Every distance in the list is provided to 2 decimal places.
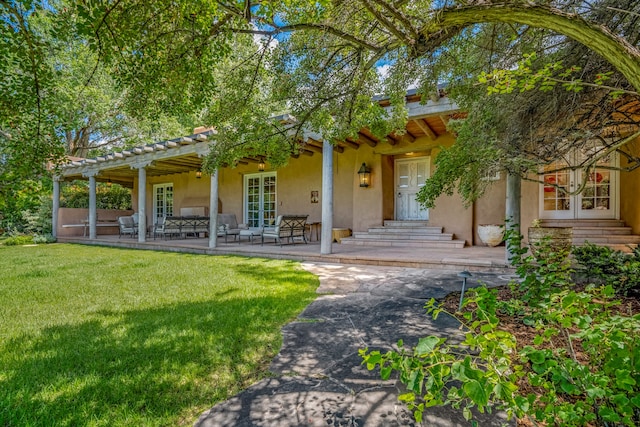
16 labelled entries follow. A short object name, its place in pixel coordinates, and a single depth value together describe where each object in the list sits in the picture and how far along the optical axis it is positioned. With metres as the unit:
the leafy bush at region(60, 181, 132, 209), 13.88
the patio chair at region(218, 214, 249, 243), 9.13
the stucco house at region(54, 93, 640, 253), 6.07
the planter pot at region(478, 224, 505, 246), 6.73
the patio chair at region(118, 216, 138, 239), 10.73
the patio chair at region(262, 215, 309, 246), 7.63
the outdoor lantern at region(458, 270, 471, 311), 2.82
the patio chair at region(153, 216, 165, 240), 9.52
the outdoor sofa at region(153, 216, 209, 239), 9.34
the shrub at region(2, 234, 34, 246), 9.89
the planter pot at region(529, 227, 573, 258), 3.91
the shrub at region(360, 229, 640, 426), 0.93
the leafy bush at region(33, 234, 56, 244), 10.52
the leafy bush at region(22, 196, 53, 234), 12.35
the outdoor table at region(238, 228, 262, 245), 8.39
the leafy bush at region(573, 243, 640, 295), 3.04
